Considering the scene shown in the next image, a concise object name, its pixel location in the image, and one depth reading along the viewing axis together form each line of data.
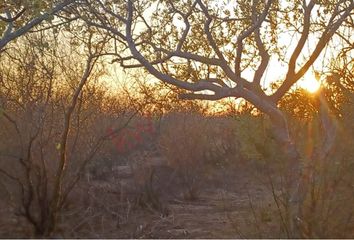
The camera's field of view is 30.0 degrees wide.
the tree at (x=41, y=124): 10.71
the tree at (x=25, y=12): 8.57
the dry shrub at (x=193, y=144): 16.19
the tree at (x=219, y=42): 10.05
